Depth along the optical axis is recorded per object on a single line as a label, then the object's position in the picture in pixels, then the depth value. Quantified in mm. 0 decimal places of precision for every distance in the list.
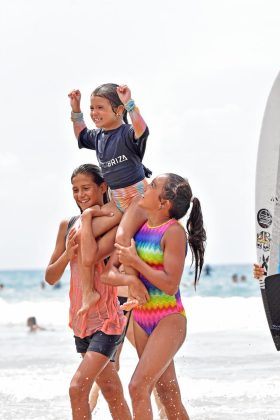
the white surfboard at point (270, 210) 11797
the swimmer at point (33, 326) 28073
